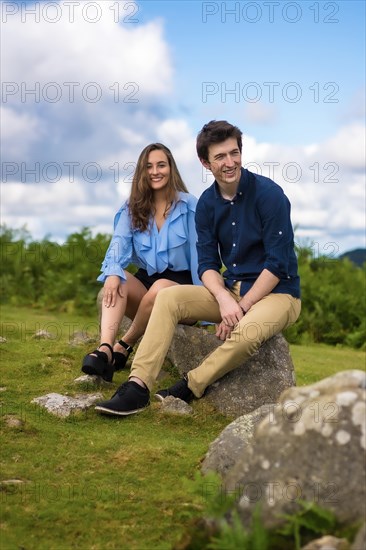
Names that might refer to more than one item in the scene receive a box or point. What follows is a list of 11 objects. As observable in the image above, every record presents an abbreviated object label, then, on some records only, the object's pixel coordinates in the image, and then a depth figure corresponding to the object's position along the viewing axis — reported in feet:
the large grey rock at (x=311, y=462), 11.68
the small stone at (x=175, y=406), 20.92
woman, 23.48
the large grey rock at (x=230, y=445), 16.35
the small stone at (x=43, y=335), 30.19
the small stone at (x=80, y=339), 28.32
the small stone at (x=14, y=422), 19.20
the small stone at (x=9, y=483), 15.81
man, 20.92
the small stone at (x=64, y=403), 20.39
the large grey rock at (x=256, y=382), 22.00
